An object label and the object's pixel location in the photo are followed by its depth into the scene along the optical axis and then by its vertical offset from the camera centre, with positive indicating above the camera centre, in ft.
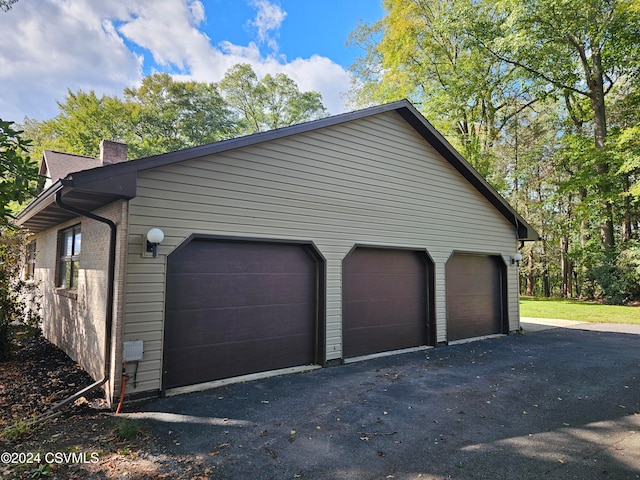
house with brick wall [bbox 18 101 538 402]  15.16 +0.84
